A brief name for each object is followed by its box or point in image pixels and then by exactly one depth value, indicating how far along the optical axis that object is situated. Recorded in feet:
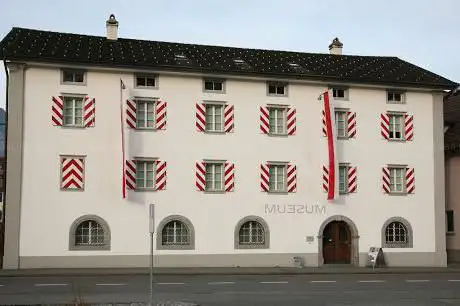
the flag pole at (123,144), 95.86
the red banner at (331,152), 103.86
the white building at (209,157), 95.14
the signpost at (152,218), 53.83
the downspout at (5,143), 93.30
